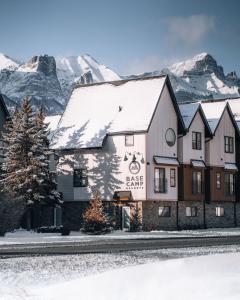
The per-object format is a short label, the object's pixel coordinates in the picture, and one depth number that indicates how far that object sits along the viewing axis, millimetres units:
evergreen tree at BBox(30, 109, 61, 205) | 50812
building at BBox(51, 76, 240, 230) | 55156
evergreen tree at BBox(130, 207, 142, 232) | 53625
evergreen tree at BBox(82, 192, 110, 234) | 47969
